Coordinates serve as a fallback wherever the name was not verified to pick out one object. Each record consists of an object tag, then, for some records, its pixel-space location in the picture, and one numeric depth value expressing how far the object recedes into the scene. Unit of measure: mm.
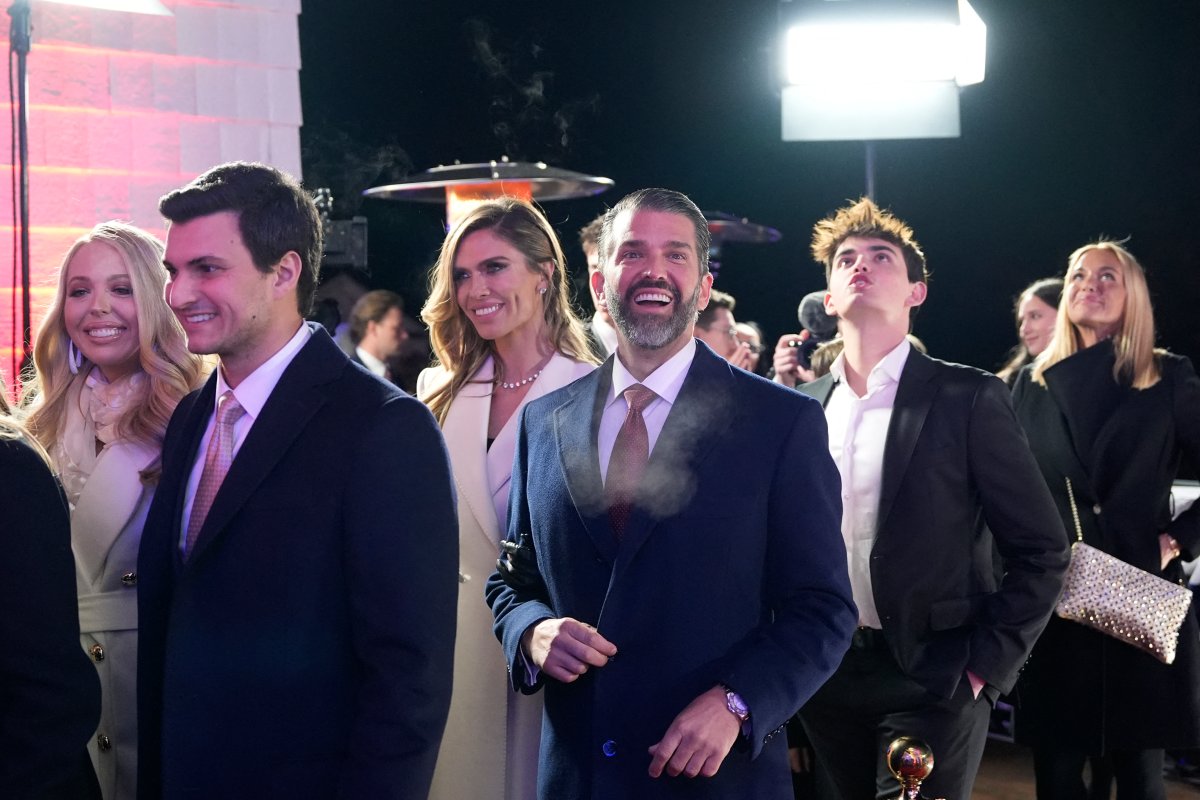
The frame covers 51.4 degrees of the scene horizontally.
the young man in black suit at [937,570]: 2816
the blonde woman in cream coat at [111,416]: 2369
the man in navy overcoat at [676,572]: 1902
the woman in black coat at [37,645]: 1540
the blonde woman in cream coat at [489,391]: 2713
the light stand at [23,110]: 3689
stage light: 7664
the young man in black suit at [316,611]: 1693
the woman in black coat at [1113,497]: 3713
